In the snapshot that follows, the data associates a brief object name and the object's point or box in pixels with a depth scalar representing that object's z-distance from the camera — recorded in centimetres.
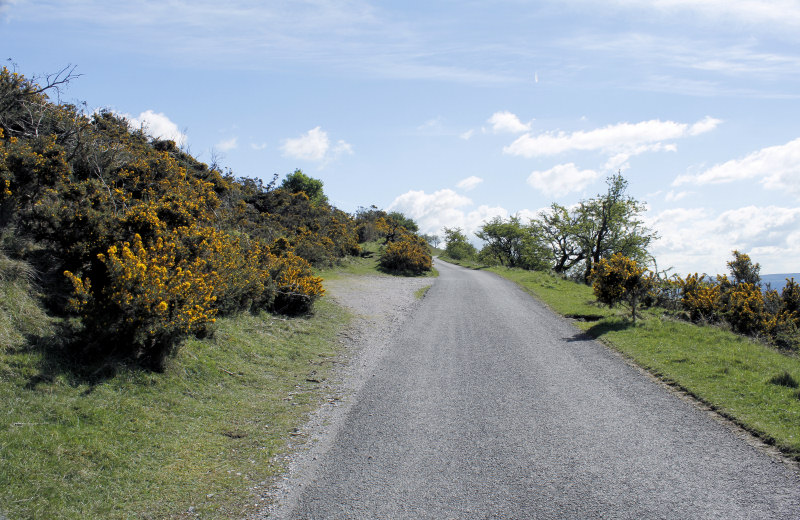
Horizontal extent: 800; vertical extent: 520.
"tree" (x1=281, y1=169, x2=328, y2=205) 5316
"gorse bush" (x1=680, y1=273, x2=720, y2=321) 1391
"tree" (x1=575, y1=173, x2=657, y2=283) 3341
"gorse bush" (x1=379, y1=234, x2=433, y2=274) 3184
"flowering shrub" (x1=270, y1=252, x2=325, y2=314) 1248
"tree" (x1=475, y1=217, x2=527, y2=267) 5534
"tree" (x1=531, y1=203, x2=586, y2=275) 3828
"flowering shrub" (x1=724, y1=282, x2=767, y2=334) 1318
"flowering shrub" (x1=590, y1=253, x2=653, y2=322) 1250
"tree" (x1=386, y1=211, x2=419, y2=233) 6900
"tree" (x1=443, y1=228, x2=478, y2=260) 7056
